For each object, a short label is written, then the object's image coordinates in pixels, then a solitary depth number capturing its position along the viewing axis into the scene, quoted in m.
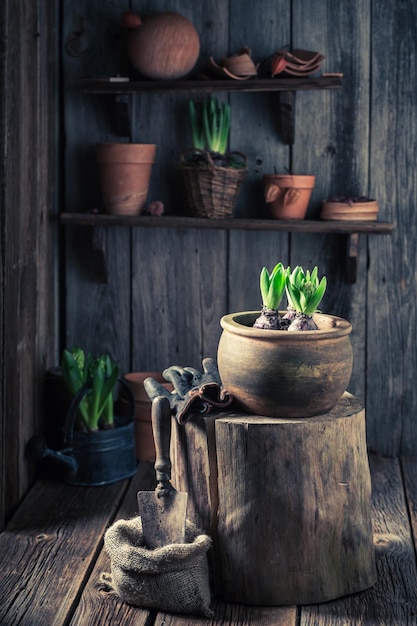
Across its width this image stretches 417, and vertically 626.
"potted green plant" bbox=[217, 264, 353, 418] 2.37
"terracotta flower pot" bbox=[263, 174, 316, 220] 3.31
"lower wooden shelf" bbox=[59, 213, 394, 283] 3.31
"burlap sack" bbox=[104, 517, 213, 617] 2.34
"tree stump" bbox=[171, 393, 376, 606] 2.37
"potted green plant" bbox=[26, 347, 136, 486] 3.19
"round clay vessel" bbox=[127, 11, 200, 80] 3.26
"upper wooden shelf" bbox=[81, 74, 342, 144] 3.22
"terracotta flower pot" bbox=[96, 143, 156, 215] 3.35
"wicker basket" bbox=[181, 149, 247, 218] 3.26
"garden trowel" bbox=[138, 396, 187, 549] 2.42
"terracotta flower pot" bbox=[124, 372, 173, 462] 3.47
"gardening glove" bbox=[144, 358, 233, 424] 2.47
